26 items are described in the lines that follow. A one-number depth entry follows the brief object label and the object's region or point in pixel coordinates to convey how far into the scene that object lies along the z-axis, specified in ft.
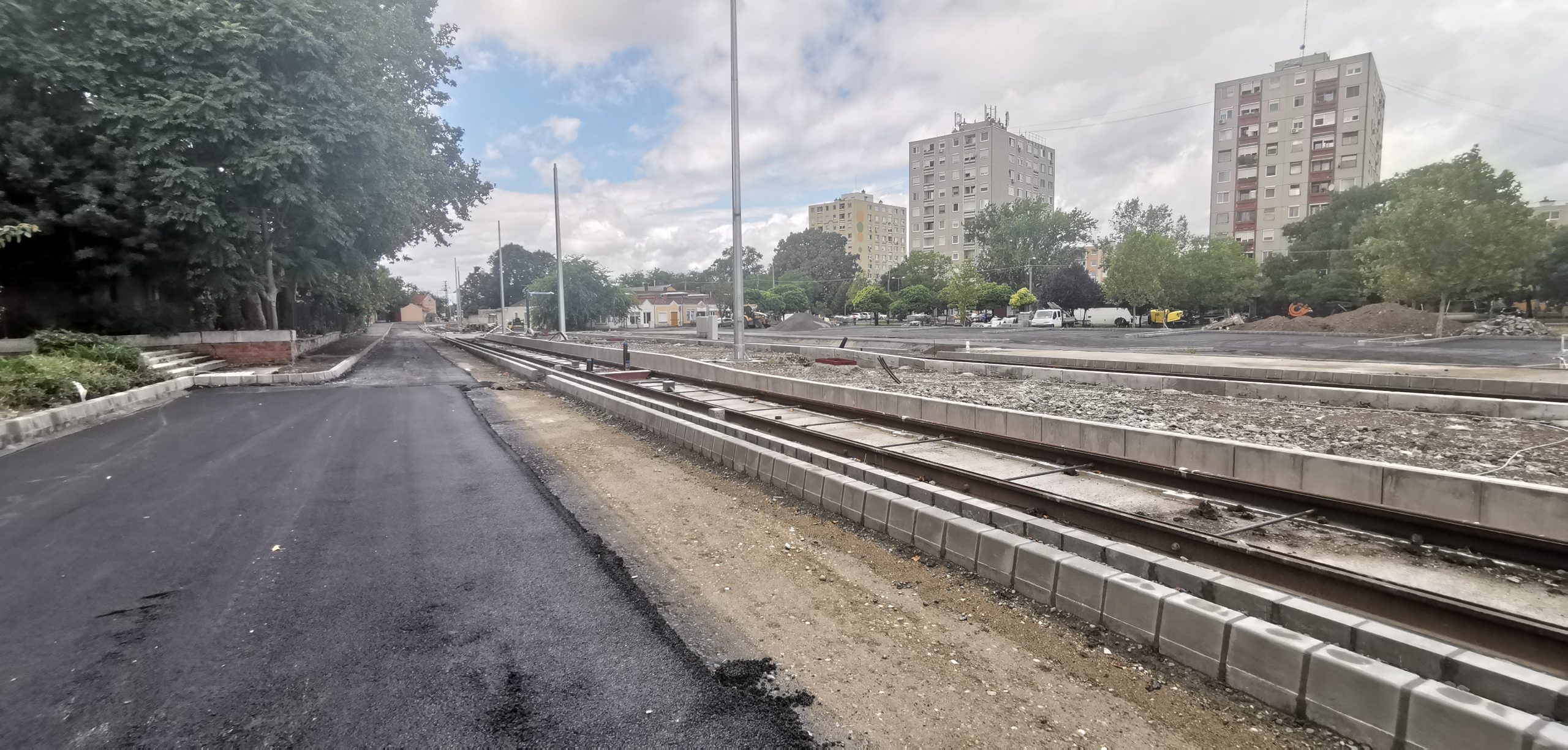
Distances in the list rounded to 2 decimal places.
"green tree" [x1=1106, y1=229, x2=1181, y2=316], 156.97
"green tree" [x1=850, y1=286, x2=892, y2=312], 233.55
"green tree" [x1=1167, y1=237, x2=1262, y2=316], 162.20
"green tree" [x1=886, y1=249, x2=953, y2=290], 246.06
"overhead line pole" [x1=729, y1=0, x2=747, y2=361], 53.36
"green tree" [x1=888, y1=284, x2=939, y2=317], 232.94
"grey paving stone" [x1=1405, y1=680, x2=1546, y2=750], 7.02
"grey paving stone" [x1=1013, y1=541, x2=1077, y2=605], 12.25
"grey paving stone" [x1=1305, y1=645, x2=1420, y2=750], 7.89
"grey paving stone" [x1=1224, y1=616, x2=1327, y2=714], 8.79
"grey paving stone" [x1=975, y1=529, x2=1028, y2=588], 13.12
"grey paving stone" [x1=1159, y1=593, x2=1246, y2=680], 9.60
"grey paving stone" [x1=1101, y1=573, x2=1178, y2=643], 10.54
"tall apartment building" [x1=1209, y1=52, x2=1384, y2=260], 210.18
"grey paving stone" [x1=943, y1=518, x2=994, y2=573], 13.94
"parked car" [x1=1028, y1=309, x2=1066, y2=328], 163.12
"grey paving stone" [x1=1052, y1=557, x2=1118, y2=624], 11.42
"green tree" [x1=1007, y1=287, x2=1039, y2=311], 200.85
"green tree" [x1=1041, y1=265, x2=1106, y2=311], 202.80
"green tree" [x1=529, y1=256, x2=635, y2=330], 203.92
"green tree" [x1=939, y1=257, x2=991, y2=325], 192.34
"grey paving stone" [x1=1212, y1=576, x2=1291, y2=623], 10.45
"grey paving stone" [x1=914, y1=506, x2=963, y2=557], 14.88
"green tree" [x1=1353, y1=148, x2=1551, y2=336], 82.64
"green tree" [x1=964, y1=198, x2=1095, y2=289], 236.02
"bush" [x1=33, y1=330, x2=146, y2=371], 46.03
